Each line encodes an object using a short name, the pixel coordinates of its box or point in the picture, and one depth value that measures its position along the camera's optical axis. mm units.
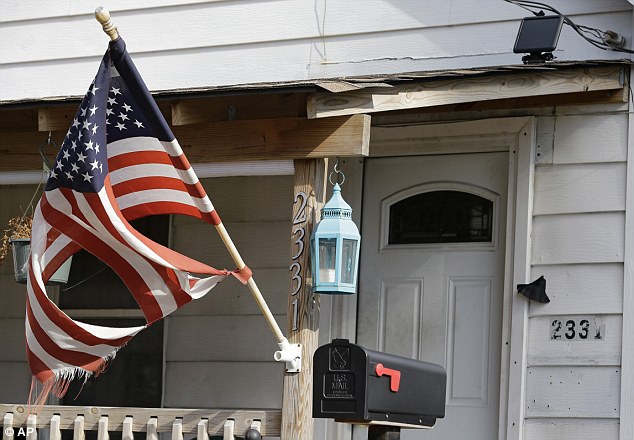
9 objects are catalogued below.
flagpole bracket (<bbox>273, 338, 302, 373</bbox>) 6090
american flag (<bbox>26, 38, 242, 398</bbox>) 5676
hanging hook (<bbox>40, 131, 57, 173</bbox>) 6896
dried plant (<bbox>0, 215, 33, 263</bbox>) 7203
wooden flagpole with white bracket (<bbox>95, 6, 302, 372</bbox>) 5941
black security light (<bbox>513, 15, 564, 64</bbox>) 6375
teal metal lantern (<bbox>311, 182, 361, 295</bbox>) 6105
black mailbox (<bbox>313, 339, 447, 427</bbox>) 4031
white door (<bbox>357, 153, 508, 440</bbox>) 6789
